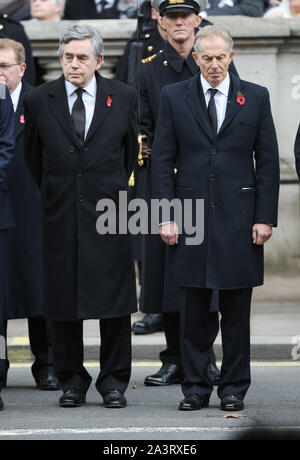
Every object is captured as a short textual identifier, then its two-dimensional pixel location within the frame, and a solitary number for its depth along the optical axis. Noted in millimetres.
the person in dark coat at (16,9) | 22328
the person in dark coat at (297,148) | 14945
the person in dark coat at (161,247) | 16875
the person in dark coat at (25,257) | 16500
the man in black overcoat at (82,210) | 15125
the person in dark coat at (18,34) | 21172
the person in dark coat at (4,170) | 15289
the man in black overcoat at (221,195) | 14891
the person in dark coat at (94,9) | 23781
